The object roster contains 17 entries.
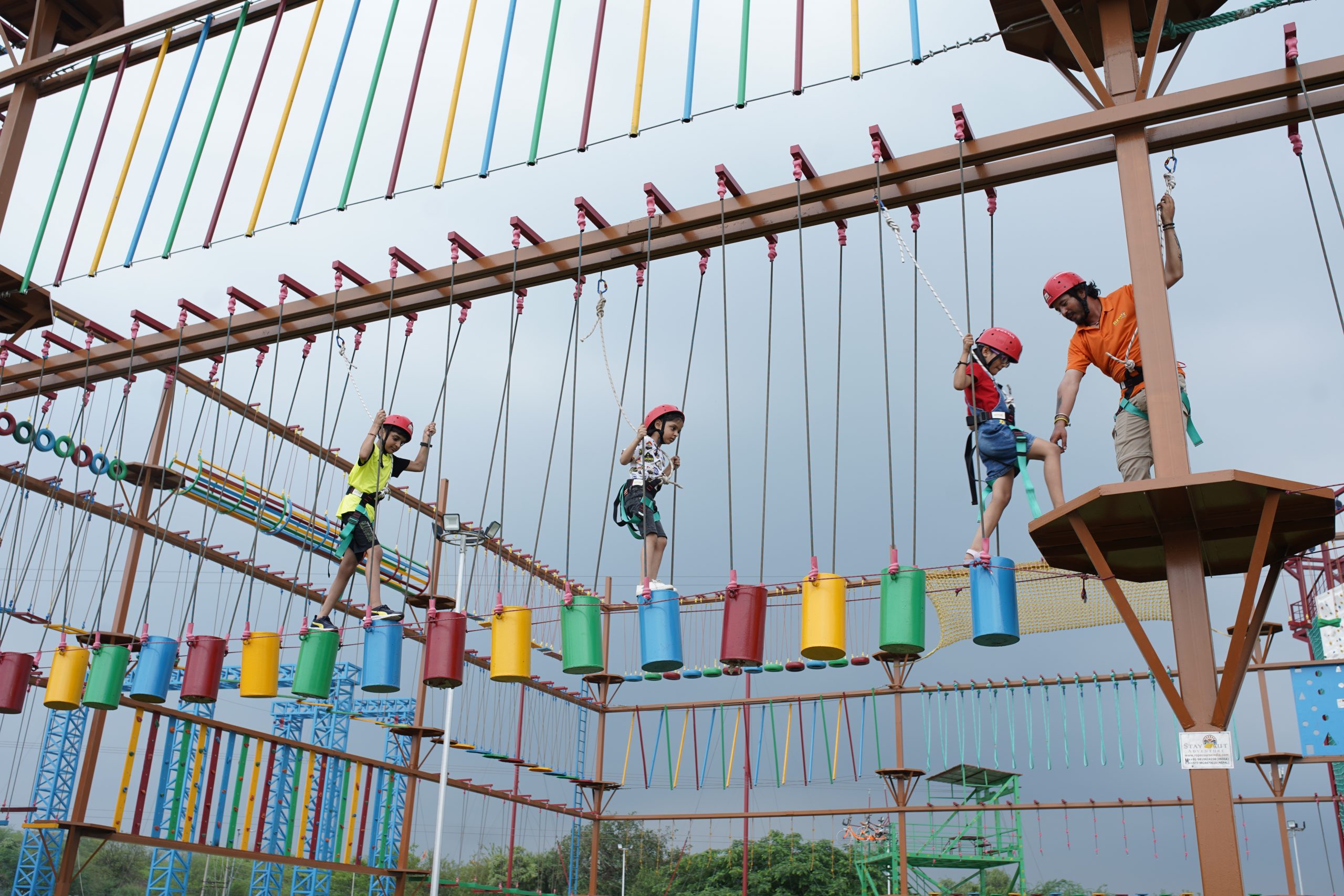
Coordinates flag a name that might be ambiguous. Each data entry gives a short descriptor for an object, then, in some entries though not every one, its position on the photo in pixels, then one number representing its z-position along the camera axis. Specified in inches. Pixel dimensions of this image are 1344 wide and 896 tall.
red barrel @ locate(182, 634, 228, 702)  244.5
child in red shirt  229.1
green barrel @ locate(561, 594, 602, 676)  204.8
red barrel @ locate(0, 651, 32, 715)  271.6
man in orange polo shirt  209.2
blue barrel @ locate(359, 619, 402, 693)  229.0
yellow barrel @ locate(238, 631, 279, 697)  237.8
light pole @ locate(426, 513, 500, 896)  330.0
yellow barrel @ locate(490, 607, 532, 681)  214.5
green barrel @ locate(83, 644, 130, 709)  254.2
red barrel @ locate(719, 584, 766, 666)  191.2
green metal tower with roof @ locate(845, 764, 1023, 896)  543.8
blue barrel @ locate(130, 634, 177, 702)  247.1
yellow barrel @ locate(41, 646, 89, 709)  259.0
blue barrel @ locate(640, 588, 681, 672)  198.5
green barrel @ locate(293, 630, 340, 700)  234.5
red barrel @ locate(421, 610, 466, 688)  222.8
